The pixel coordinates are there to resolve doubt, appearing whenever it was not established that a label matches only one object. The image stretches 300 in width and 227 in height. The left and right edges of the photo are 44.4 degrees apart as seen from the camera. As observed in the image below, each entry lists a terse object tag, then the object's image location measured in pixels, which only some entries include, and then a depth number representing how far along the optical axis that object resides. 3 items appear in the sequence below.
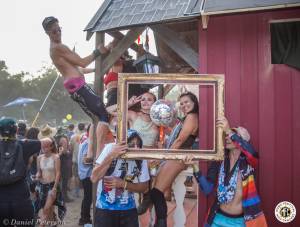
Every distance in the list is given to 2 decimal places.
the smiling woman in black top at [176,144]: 4.45
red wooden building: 4.61
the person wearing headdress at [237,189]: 3.61
